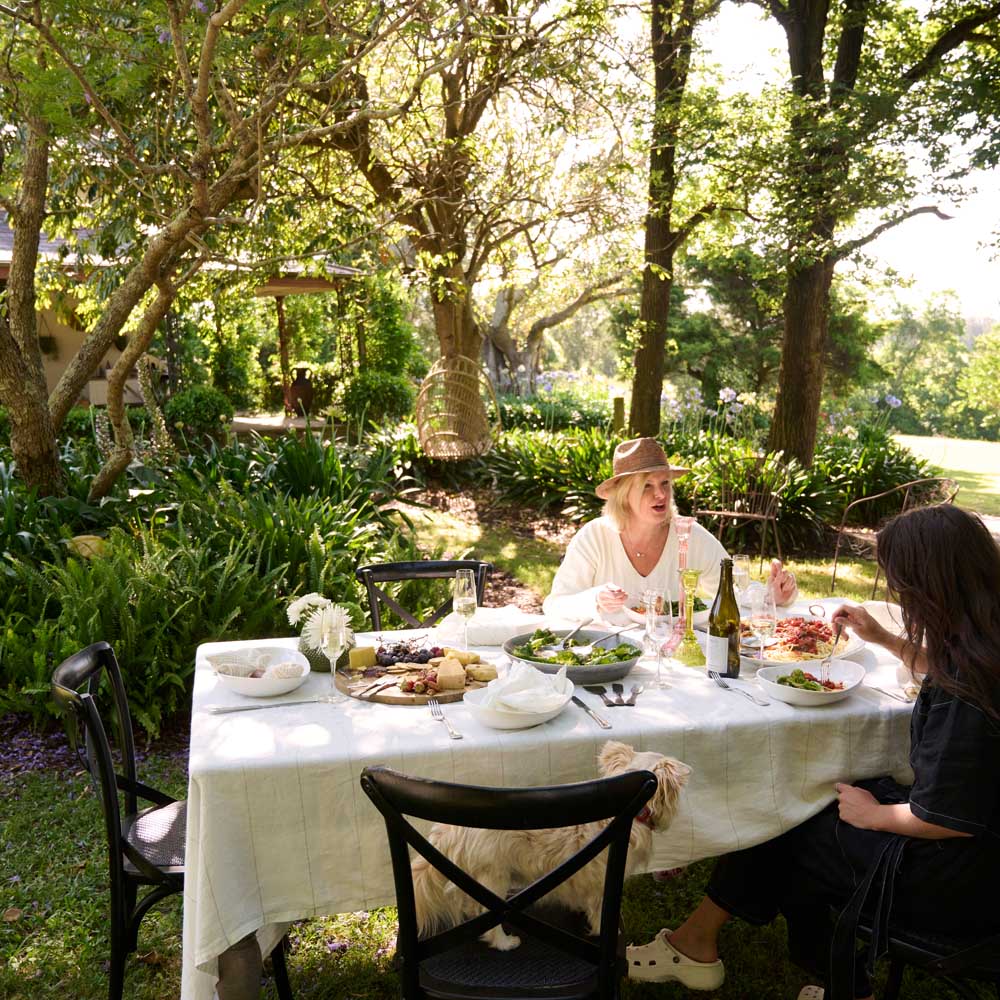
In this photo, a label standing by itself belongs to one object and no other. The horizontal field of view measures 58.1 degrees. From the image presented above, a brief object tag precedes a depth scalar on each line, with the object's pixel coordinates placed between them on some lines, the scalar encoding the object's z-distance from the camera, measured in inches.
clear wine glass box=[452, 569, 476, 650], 107.2
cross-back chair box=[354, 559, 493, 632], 150.1
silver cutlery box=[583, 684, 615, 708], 96.4
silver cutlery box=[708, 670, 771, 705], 96.9
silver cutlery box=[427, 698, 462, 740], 87.0
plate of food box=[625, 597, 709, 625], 123.6
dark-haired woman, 78.5
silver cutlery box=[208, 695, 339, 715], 93.6
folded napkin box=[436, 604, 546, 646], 117.3
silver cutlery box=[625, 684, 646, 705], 96.1
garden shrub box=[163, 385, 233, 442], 505.7
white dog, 79.3
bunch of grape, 109.1
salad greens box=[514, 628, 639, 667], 105.0
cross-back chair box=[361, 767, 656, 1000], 66.6
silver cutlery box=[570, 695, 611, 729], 89.3
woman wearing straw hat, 147.6
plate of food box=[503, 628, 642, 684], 101.5
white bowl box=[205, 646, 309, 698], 97.6
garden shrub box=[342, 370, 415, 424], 602.5
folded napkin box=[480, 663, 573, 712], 88.4
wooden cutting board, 96.3
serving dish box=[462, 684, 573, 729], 87.4
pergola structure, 522.0
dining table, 80.4
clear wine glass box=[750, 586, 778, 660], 105.8
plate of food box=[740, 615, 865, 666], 109.0
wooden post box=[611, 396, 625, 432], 477.7
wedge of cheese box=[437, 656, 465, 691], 99.3
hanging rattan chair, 418.6
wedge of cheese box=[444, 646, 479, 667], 106.7
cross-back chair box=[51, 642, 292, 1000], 92.7
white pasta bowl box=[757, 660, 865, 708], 94.5
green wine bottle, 105.4
